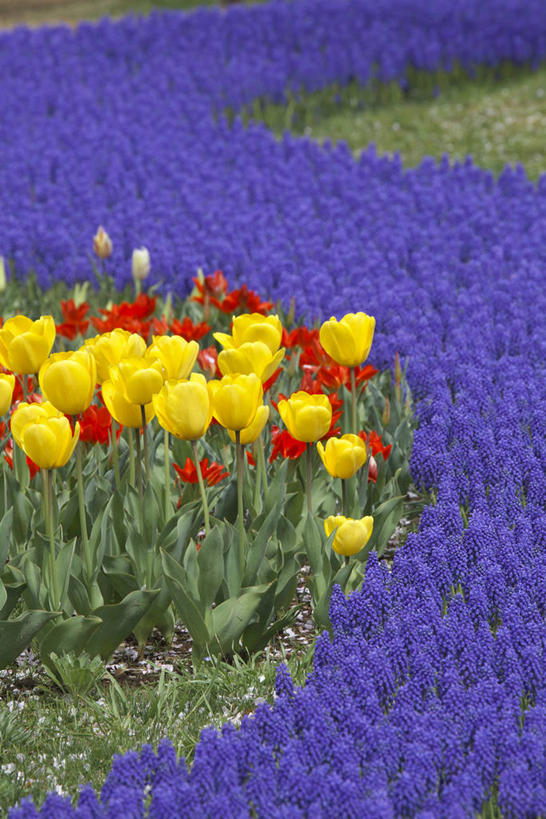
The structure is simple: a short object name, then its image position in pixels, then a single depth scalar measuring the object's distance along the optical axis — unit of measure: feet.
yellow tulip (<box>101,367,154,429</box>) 20.83
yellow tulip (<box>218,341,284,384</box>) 21.57
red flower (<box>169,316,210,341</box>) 31.07
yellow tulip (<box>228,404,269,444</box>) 21.25
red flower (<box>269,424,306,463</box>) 24.97
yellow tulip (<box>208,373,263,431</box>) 19.83
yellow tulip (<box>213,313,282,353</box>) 22.65
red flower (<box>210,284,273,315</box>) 35.70
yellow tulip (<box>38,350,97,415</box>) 19.77
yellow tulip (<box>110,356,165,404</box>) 20.29
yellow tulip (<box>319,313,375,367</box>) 22.90
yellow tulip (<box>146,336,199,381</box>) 21.53
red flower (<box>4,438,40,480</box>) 24.36
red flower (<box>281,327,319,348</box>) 31.27
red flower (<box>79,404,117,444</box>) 24.82
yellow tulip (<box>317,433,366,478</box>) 21.50
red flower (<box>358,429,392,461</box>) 26.55
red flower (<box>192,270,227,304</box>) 38.24
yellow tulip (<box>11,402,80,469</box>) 19.17
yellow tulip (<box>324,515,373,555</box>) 20.75
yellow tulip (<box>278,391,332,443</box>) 21.15
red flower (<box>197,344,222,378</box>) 30.91
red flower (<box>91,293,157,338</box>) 30.54
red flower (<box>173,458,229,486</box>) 24.14
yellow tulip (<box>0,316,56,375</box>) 22.06
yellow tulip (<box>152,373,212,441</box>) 19.75
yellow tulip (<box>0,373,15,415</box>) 21.21
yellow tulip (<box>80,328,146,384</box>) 22.41
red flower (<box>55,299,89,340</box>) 34.45
